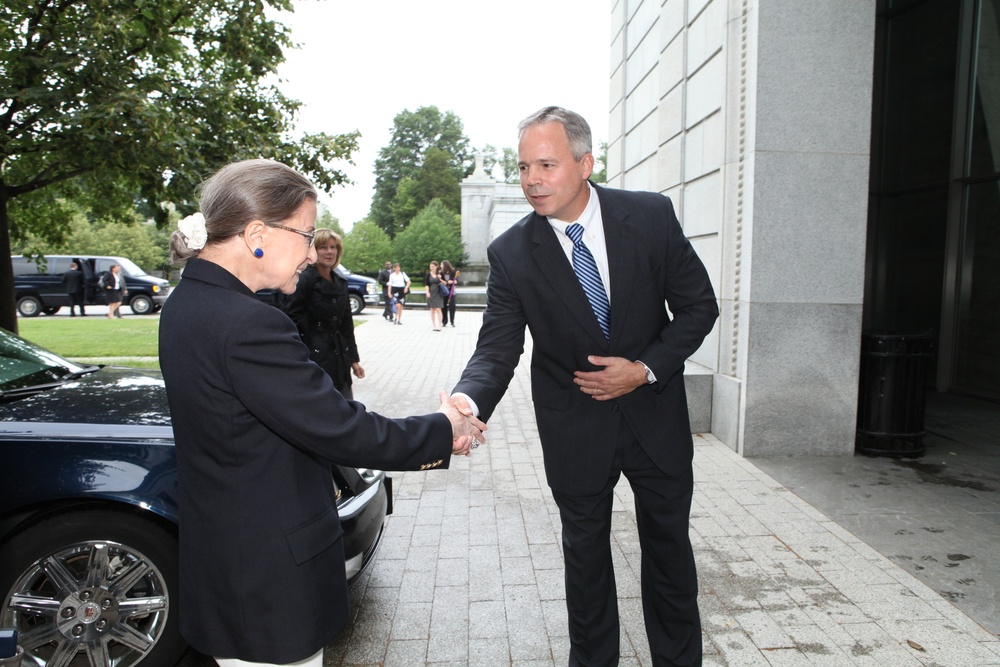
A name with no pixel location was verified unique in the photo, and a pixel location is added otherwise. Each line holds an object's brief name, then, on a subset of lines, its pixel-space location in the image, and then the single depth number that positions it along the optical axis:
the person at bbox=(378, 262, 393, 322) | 24.36
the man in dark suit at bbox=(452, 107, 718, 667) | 2.97
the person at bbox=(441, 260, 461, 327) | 21.19
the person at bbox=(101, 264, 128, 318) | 25.72
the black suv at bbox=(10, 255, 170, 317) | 27.16
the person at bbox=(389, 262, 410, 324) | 23.30
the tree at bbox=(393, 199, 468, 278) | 51.09
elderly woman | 1.92
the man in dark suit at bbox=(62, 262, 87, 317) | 26.45
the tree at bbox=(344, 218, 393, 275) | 53.06
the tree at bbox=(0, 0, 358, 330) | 7.99
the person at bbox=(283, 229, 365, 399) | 6.41
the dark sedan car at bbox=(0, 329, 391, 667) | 3.16
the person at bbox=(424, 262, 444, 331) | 20.97
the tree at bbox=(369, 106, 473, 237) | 86.88
